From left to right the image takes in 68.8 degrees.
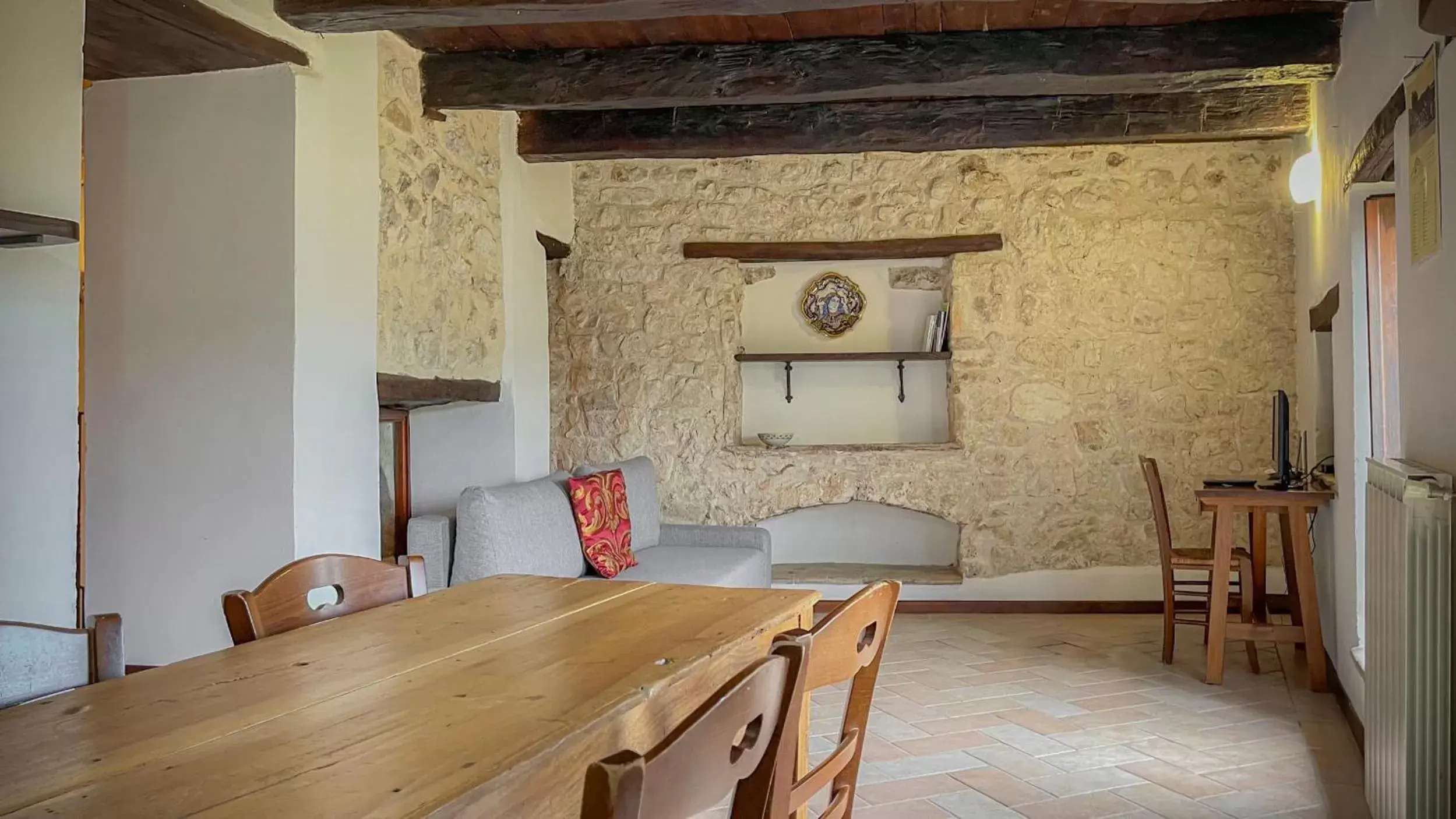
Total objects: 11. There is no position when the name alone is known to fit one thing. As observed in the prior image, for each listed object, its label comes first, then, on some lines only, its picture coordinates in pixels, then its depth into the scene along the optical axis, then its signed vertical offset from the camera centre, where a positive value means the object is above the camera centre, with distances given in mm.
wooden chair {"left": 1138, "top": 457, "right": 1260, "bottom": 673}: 4602 -636
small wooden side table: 4164 -617
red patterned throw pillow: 4547 -444
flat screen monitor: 4355 -118
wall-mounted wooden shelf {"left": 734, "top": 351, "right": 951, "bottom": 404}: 6105 +360
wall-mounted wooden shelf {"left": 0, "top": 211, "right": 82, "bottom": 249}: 2137 +410
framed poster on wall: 2377 +580
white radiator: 2074 -468
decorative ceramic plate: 6391 +691
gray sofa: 3924 -504
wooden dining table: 1110 -380
